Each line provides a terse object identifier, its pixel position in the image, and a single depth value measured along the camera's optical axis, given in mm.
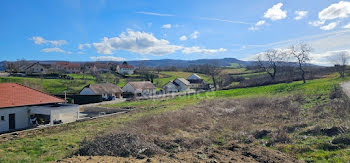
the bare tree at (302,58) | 44625
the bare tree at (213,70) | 66500
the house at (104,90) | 42781
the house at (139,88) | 52728
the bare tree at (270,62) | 58338
